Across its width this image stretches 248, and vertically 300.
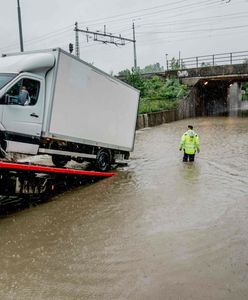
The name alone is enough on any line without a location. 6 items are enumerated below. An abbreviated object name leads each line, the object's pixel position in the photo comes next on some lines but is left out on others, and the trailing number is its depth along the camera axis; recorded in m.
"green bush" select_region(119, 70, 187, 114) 34.88
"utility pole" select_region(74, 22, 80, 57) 31.52
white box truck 8.86
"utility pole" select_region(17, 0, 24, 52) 20.92
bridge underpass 37.28
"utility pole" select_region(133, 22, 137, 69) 41.90
